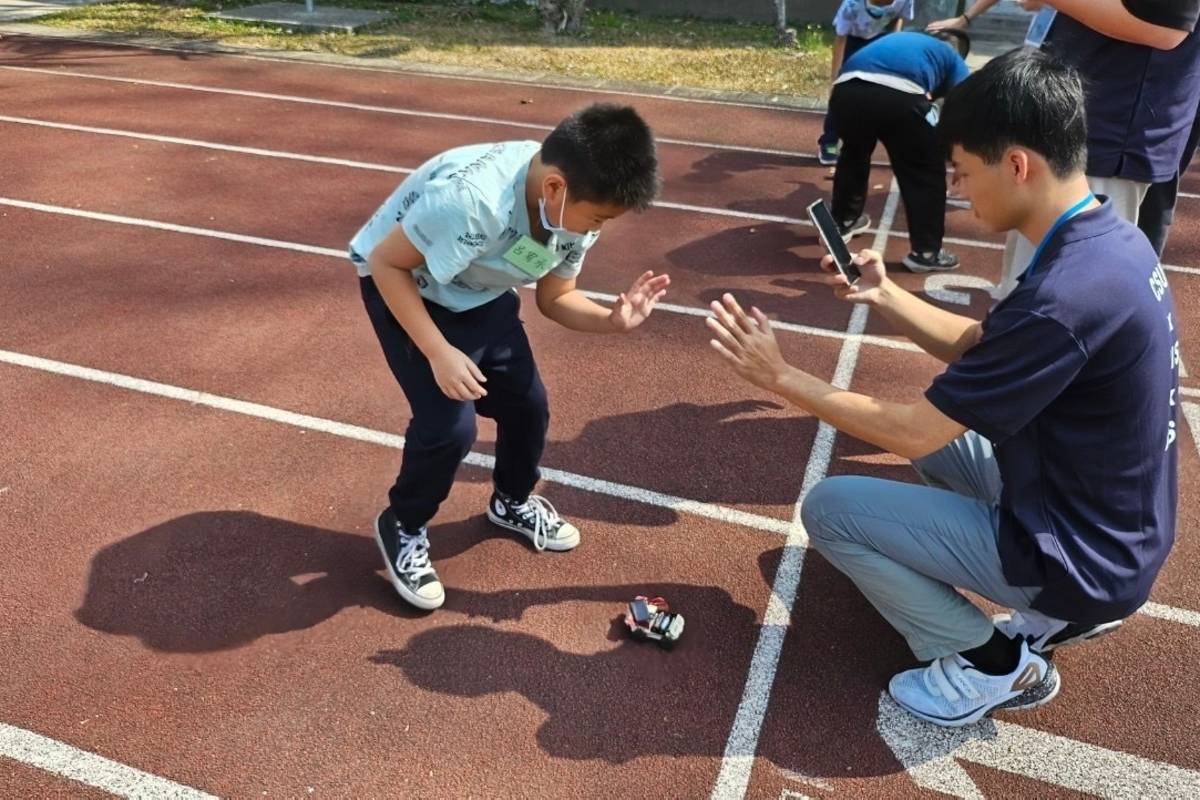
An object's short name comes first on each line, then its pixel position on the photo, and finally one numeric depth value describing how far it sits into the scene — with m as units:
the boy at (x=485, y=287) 2.51
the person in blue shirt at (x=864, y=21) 7.04
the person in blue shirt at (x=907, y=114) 5.31
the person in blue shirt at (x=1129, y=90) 3.31
